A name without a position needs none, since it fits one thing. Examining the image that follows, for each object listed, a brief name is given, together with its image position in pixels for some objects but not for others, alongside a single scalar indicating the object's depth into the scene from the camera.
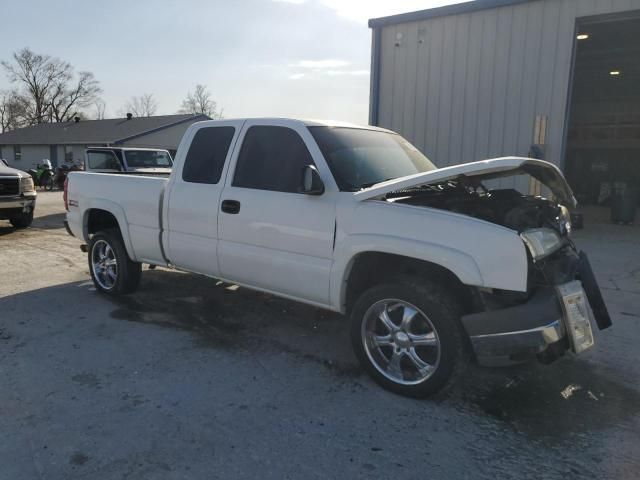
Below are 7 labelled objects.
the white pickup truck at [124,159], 13.94
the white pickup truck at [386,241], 3.16
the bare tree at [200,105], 85.62
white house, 36.78
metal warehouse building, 10.49
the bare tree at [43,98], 71.94
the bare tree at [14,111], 71.75
